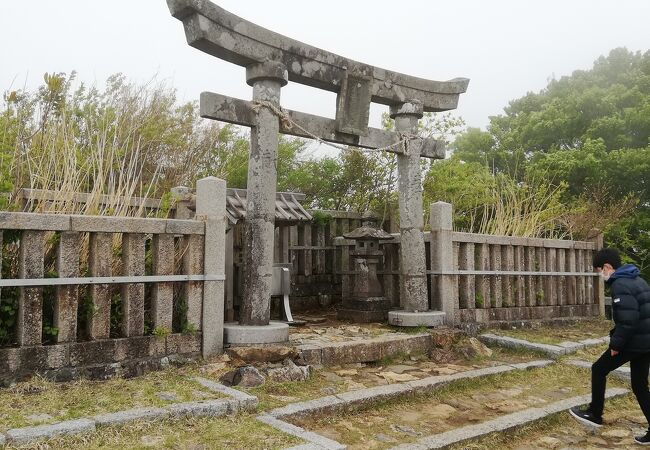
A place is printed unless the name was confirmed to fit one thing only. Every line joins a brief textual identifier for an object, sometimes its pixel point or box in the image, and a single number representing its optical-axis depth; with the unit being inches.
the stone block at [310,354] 224.5
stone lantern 328.2
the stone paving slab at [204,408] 155.5
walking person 167.2
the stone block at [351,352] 232.8
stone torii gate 230.3
